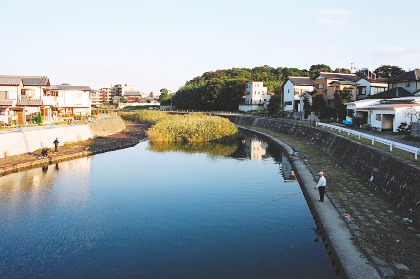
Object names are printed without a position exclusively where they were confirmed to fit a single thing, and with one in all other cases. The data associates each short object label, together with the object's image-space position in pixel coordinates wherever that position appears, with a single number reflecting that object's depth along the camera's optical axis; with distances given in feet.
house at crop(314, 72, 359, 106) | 168.14
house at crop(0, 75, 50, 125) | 126.62
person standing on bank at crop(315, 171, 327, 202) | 49.96
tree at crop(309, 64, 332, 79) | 383.08
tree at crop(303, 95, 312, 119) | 177.10
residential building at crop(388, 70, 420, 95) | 138.09
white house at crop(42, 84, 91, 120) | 172.00
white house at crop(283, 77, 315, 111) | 215.20
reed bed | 152.46
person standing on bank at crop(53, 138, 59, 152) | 101.34
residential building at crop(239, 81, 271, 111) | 284.14
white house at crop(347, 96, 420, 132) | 101.86
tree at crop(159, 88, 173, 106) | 463.34
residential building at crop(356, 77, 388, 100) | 160.35
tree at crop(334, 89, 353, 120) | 150.27
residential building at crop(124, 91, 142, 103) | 625.41
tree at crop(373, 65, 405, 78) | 242.37
